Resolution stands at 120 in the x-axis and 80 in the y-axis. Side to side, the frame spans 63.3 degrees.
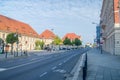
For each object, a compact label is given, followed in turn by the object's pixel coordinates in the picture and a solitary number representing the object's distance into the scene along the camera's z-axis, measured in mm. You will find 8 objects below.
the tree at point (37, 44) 42237
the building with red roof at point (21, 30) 33197
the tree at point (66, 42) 60164
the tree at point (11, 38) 22842
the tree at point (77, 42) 71202
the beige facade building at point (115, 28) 16540
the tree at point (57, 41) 52217
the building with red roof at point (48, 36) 60091
